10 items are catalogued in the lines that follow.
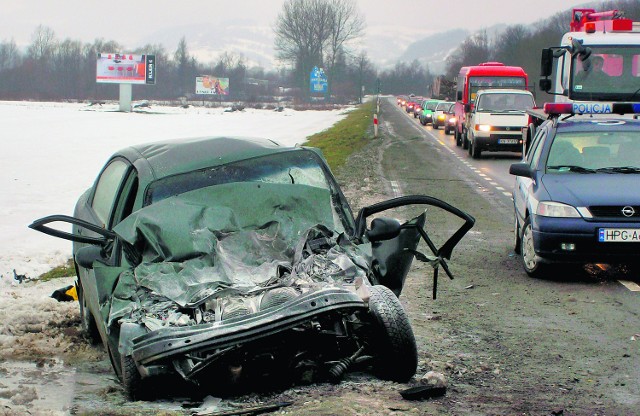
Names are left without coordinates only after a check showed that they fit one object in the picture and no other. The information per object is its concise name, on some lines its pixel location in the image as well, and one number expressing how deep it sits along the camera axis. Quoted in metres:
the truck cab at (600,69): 17.94
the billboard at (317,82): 129.25
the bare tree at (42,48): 175.95
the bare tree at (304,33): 161.25
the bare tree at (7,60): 191.62
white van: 30.25
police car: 9.44
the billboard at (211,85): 135.00
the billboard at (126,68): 103.81
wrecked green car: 5.10
